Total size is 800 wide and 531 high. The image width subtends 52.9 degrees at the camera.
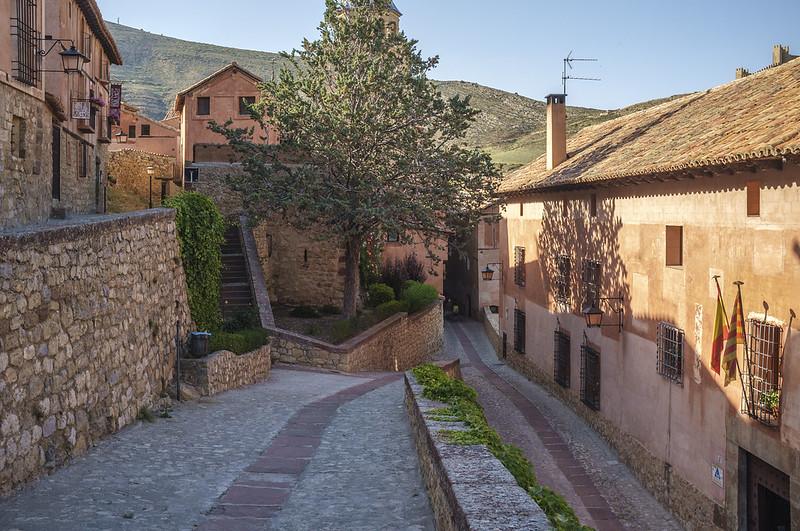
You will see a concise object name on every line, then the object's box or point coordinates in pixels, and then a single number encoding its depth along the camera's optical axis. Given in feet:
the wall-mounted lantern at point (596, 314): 54.80
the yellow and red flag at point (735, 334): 37.27
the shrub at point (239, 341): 52.90
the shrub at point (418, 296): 100.53
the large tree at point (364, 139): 75.31
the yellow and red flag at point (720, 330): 38.99
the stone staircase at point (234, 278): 78.07
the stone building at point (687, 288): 35.06
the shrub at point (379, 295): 97.76
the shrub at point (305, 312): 86.94
